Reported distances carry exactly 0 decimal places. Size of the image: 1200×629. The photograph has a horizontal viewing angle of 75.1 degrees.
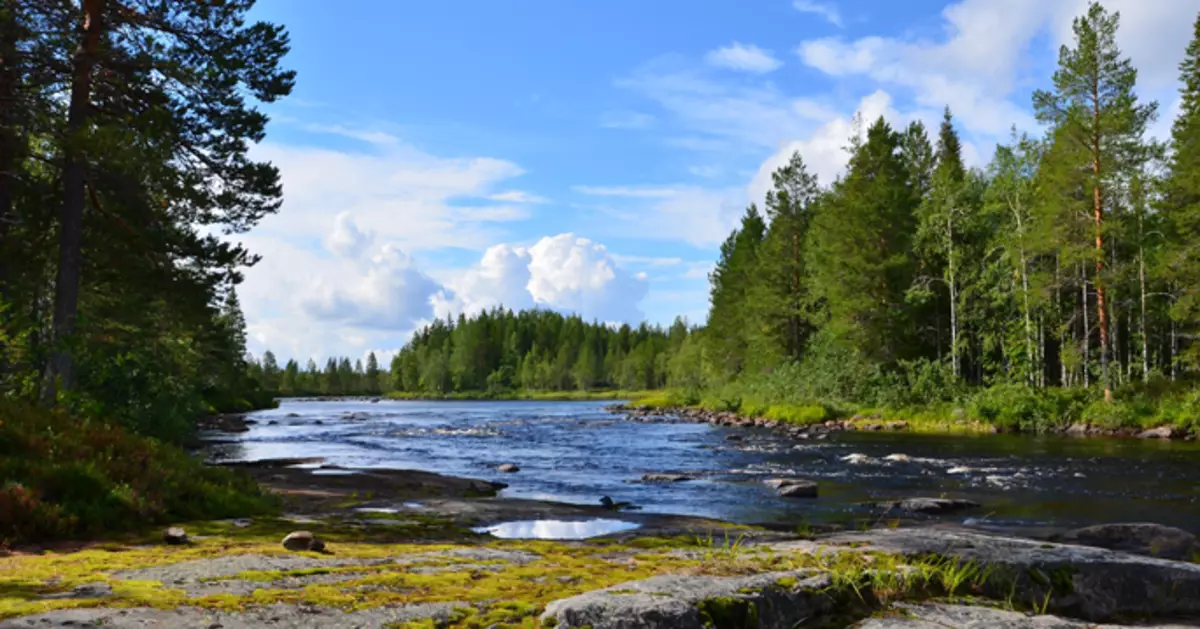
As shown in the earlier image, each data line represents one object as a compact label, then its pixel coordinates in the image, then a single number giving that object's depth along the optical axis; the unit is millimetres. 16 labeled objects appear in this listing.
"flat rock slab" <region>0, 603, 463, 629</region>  4773
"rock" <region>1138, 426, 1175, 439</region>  30172
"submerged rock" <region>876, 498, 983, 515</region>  14856
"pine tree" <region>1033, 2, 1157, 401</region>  35562
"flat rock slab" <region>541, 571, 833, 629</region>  4812
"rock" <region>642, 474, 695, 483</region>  20688
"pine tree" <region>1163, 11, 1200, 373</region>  32219
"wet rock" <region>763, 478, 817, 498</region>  17438
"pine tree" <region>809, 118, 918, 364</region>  47969
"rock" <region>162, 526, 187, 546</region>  8812
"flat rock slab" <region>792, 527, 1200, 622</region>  6234
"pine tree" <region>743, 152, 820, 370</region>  61594
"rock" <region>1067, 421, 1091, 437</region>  33094
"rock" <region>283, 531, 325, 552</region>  8211
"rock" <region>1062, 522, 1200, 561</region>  10062
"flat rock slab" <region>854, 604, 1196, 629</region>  5172
